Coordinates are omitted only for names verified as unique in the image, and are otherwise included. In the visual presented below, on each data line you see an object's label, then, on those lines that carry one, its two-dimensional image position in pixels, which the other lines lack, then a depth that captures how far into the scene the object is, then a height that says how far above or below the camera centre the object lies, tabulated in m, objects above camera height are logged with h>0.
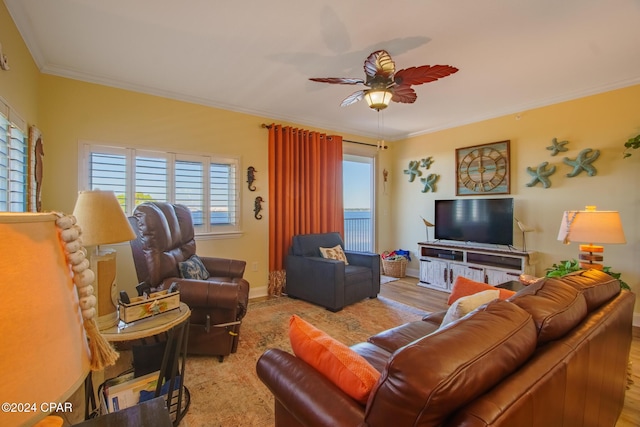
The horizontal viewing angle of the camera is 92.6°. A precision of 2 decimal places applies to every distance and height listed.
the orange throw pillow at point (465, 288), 2.25 -0.54
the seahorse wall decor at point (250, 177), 4.14 +0.52
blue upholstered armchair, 3.63 -0.74
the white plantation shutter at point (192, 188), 3.68 +0.34
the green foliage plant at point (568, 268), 2.63 -0.48
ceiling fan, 2.15 +1.03
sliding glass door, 5.69 +0.24
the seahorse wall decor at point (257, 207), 4.23 +0.11
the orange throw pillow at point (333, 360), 1.02 -0.53
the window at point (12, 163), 1.95 +0.36
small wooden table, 1.60 -0.62
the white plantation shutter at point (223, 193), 3.93 +0.28
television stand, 3.83 -0.65
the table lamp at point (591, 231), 2.38 -0.12
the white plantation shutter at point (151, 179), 3.41 +0.41
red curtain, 4.32 +0.40
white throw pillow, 1.55 -0.45
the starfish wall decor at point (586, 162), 3.49 +0.63
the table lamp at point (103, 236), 1.64 -0.12
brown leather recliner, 2.39 -0.58
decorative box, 1.70 -0.53
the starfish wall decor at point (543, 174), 3.84 +0.54
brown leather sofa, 0.75 -0.45
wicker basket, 5.37 -0.91
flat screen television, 4.11 -0.06
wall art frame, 4.26 +0.68
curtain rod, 4.29 +1.28
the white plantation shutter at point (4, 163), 1.93 +0.33
